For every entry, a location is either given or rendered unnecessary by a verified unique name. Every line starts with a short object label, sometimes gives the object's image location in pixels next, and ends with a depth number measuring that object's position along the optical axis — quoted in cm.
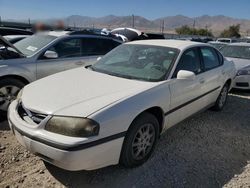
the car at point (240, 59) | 512
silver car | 317
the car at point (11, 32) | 704
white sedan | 183
